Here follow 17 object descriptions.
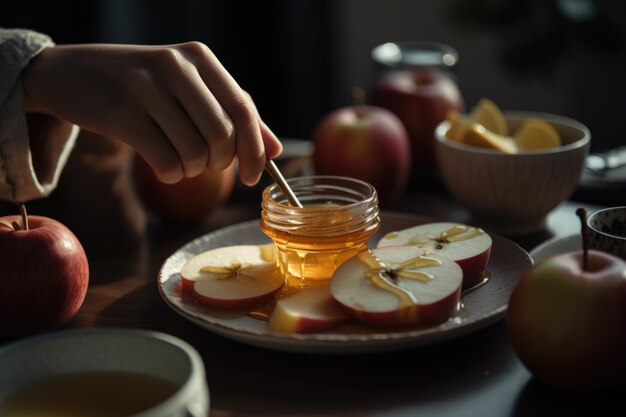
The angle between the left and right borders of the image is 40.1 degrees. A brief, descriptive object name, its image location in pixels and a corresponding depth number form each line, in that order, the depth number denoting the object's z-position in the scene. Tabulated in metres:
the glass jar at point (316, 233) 0.76
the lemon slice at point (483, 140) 1.00
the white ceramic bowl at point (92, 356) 0.48
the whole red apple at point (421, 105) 1.24
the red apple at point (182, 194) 0.99
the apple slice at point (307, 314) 0.65
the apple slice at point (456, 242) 0.75
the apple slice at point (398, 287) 0.65
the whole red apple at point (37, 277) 0.69
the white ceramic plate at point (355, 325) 0.62
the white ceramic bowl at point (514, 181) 0.96
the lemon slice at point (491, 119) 1.10
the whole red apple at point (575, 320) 0.56
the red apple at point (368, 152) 1.11
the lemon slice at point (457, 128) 1.04
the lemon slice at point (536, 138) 1.01
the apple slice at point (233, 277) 0.71
